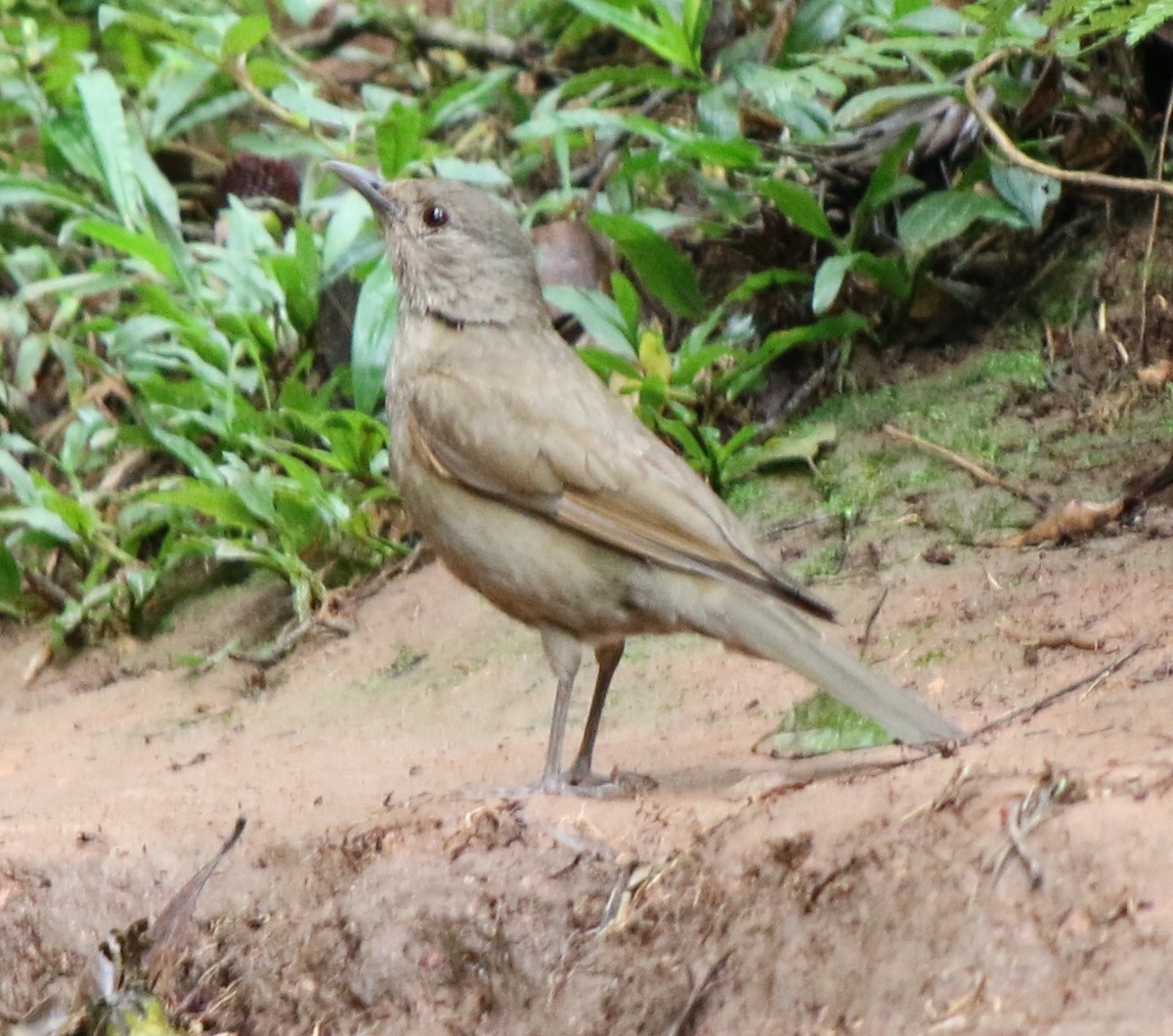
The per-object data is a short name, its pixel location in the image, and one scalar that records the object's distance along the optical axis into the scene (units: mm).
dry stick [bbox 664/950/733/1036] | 4746
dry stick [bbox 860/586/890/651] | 8339
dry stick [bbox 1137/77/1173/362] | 10219
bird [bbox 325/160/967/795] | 6867
